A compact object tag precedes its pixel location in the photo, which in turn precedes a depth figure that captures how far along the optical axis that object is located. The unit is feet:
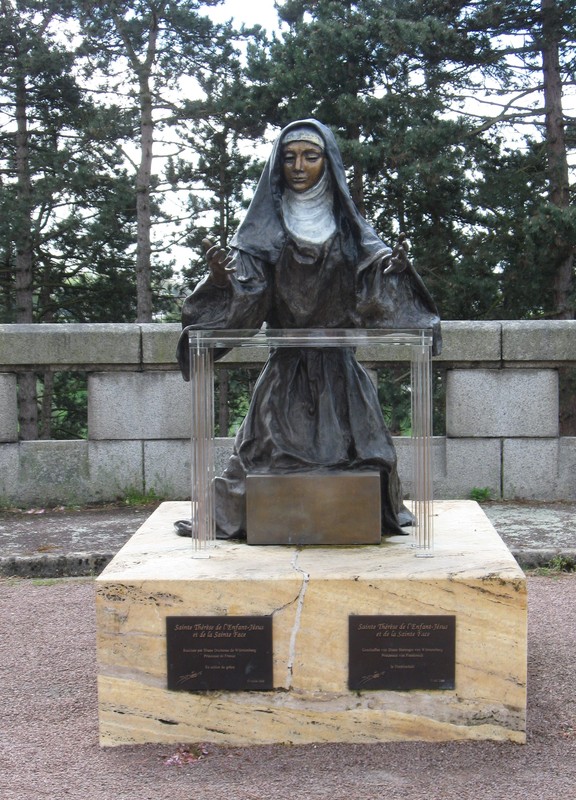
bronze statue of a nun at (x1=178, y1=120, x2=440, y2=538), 13.06
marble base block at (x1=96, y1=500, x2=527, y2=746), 11.18
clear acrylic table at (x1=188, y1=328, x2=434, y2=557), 11.92
